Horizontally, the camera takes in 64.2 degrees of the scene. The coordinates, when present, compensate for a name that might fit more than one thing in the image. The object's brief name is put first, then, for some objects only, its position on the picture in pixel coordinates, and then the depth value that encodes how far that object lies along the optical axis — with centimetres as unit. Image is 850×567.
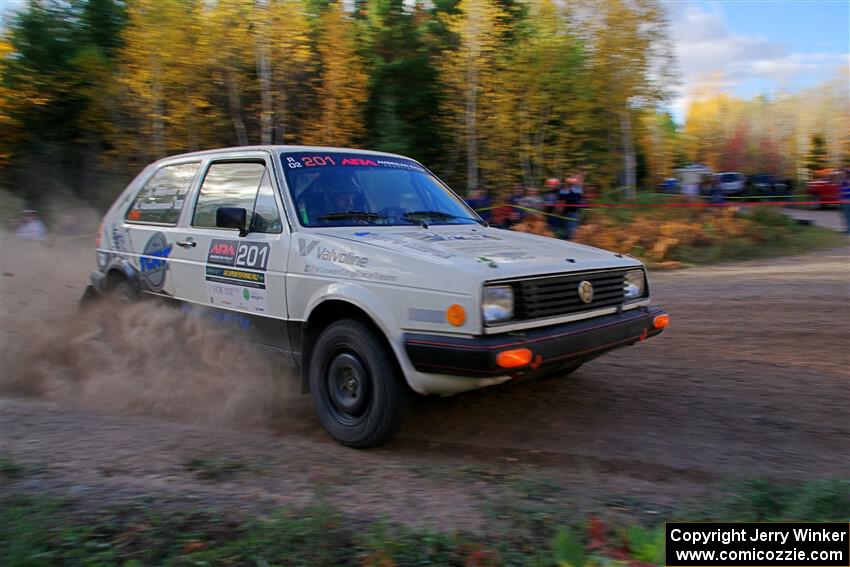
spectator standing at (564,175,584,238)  1392
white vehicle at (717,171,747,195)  2012
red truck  1897
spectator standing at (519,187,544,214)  1453
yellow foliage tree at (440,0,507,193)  1806
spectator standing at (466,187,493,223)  1388
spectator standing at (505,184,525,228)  1422
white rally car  367
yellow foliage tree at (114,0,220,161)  1678
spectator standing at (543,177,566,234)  1415
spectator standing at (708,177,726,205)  1480
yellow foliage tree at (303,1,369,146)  1783
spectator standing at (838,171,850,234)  1432
